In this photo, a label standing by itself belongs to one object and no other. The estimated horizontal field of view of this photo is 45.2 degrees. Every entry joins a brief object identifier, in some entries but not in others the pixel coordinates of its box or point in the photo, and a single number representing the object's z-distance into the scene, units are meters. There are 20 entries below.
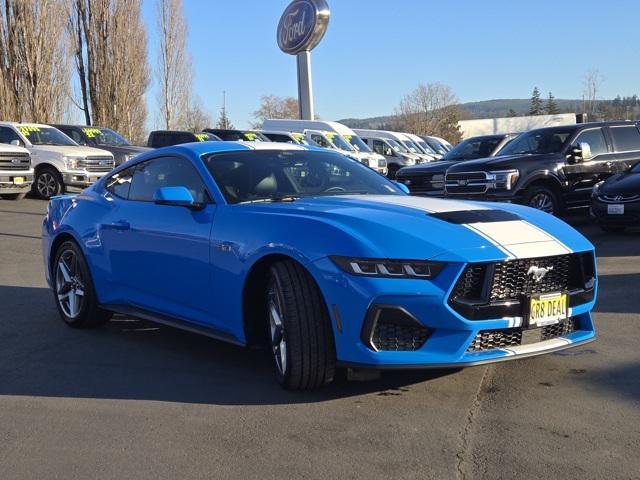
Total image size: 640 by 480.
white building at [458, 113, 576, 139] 67.31
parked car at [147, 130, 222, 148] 24.02
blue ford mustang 3.93
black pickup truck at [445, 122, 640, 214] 12.59
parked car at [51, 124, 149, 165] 22.00
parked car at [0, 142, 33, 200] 17.75
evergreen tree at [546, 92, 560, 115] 127.25
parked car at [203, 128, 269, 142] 24.42
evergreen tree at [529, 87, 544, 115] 130.00
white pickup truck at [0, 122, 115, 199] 18.70
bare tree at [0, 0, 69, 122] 33.28
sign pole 33.81
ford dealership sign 32.91
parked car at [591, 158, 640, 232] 11.26
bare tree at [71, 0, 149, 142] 37.94
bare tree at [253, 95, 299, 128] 104.19
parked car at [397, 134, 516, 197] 16.05
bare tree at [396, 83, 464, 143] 82.88
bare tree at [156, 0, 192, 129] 45.47
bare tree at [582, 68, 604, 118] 48.63
